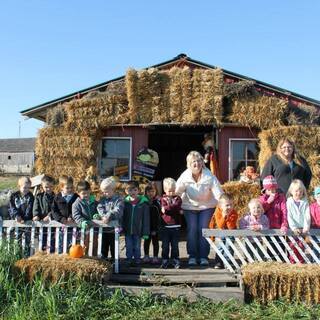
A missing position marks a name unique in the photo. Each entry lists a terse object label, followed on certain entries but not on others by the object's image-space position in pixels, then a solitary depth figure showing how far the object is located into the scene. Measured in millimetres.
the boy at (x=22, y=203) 7215
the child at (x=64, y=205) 6921
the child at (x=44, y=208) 6996
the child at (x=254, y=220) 6656
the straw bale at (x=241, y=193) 11352
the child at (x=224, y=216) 6736
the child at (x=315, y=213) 6873
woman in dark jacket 7238
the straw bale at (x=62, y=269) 5605
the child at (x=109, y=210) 6750
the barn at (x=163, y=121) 11930
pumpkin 6027
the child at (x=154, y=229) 7191
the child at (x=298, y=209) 6586
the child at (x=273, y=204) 6891
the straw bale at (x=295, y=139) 11617
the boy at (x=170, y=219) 6879
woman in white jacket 6891
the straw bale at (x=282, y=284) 5559
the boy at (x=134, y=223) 6984
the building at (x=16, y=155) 71750
